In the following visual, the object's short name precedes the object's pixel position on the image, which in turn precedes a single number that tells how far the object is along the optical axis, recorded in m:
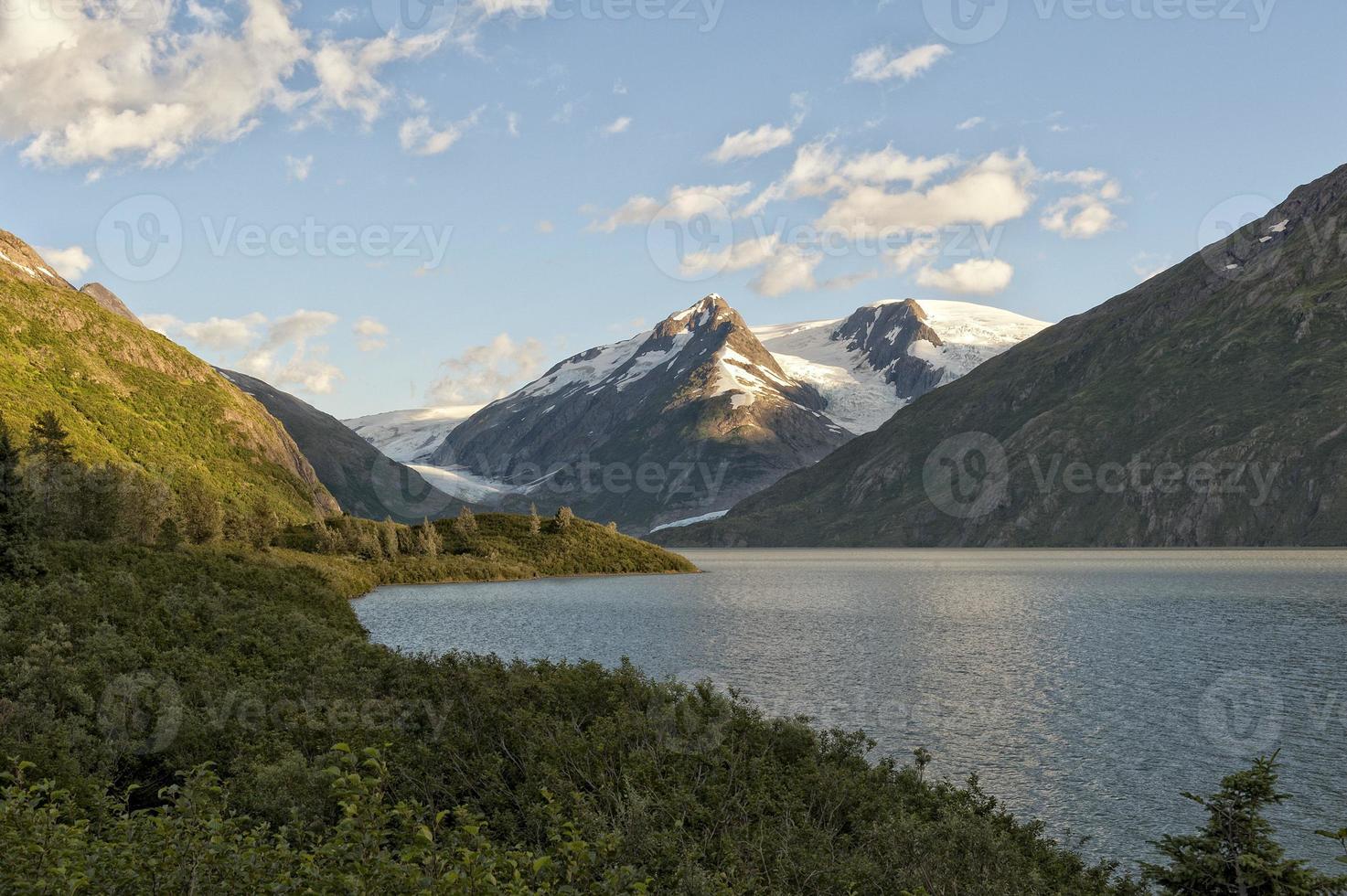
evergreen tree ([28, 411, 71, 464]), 98.12
